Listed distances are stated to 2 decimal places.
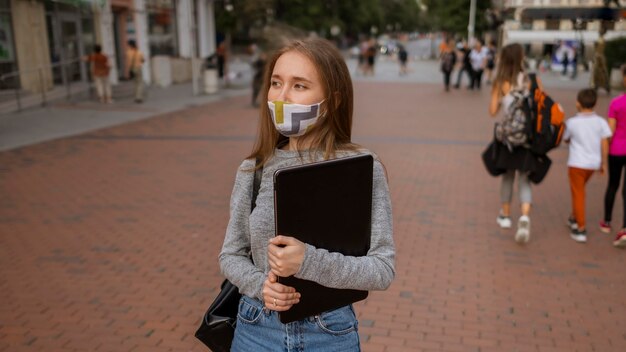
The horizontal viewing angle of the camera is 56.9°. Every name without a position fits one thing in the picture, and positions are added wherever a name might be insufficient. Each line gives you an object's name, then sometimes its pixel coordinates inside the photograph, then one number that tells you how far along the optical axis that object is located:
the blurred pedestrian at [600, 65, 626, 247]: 5.48
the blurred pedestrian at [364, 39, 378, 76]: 27.47
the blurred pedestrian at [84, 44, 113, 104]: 15.96
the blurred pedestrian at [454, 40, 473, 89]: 21.43
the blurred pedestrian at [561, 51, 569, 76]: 27.10
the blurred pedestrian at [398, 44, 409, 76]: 29.36
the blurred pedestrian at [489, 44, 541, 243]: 5.45
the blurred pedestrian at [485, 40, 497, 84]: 22.56
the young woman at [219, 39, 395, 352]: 1.66
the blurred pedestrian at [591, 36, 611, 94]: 15.85
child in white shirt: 5.48
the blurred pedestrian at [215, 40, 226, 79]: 23.92
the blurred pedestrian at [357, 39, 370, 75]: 28.78
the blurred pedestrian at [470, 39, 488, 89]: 20.33
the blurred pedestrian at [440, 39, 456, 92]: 21.05
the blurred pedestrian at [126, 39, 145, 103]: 17.02
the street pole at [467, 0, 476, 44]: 49.65
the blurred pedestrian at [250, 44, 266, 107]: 16.28
